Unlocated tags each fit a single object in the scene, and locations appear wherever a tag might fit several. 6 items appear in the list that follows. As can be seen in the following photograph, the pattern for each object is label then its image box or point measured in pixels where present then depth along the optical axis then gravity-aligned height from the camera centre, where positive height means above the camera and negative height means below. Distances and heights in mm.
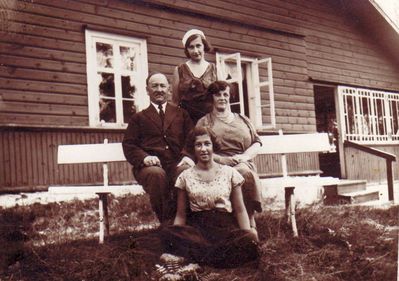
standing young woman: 3834 +725
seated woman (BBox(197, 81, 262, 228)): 3371 +202
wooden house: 5759 +1650
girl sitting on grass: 2969 -299
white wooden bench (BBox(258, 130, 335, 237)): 4230 +172
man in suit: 3559 +298
